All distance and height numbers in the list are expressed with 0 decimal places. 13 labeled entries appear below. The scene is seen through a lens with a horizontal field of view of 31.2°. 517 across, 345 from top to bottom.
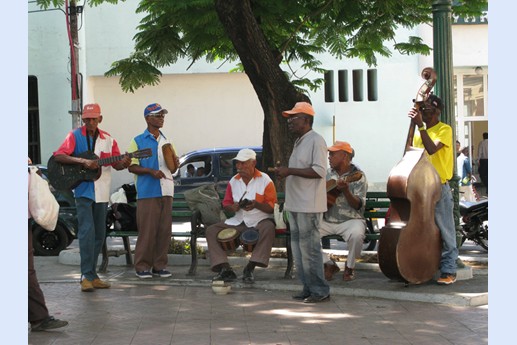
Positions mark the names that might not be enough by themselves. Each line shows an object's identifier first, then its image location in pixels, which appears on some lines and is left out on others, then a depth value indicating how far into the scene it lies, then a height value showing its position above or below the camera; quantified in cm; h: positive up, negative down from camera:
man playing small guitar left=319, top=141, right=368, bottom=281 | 978 -37
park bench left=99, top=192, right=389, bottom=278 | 1016 -69
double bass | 878 -50
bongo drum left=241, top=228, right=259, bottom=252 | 978 -69
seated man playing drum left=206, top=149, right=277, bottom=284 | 988 -41
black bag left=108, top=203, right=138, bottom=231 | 1127 -52
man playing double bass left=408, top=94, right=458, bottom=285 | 907 +1
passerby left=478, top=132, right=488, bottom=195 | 2270 +22
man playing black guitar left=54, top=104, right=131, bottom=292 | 944 -14
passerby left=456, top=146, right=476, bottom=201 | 2012 -22
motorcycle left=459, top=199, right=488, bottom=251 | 1320 -79
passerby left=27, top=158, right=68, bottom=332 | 731 -106
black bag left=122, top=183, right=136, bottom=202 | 1166 -21
